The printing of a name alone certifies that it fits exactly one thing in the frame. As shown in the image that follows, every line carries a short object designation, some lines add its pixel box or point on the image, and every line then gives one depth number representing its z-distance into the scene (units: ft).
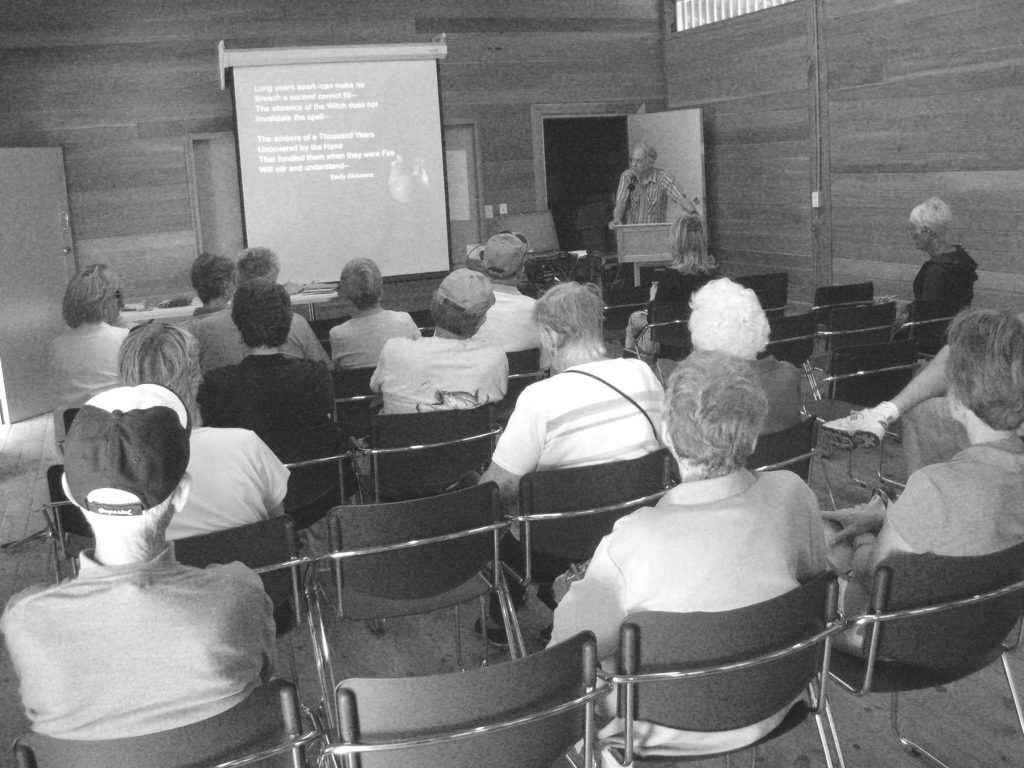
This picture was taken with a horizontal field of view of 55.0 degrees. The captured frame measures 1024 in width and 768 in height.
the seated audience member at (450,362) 12.23
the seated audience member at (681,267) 20.07
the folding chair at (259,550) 7.63
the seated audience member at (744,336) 10.53
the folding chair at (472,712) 5.32
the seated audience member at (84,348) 14.34
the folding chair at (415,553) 8.32
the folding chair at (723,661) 5.87
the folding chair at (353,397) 14.14
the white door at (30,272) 24.25
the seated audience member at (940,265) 18.07
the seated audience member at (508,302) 15.20
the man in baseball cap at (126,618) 5.01
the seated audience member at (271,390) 11.00
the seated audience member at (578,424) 9.40
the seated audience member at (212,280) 16.56
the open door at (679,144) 32.19
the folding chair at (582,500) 8.90
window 30.84
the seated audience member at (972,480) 6.82
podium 29.27
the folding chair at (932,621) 6.55
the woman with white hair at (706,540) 6.11
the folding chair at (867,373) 14.19
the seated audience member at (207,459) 8.64
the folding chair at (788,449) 9.93
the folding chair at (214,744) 5.07
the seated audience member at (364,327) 15.51
